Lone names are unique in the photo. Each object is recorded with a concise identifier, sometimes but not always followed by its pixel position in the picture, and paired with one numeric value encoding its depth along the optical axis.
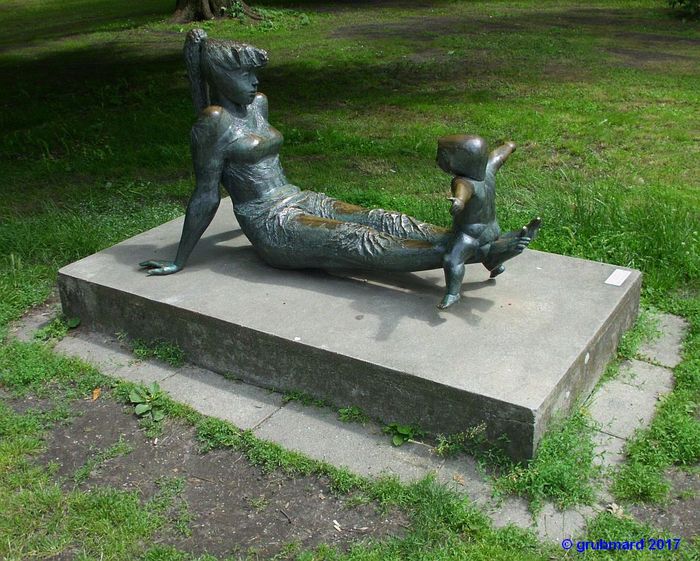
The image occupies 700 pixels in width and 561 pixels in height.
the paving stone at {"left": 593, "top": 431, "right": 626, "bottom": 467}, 3.55
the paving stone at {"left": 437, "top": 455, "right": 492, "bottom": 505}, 3.38
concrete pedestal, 3.57
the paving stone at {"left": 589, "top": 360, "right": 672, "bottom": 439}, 3.82
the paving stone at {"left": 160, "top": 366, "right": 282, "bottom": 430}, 4.01
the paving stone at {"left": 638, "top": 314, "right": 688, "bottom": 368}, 4.41
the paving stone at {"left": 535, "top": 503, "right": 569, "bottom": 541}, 3.15
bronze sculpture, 4.27
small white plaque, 4.44
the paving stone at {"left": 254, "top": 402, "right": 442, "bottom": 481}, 3.57
